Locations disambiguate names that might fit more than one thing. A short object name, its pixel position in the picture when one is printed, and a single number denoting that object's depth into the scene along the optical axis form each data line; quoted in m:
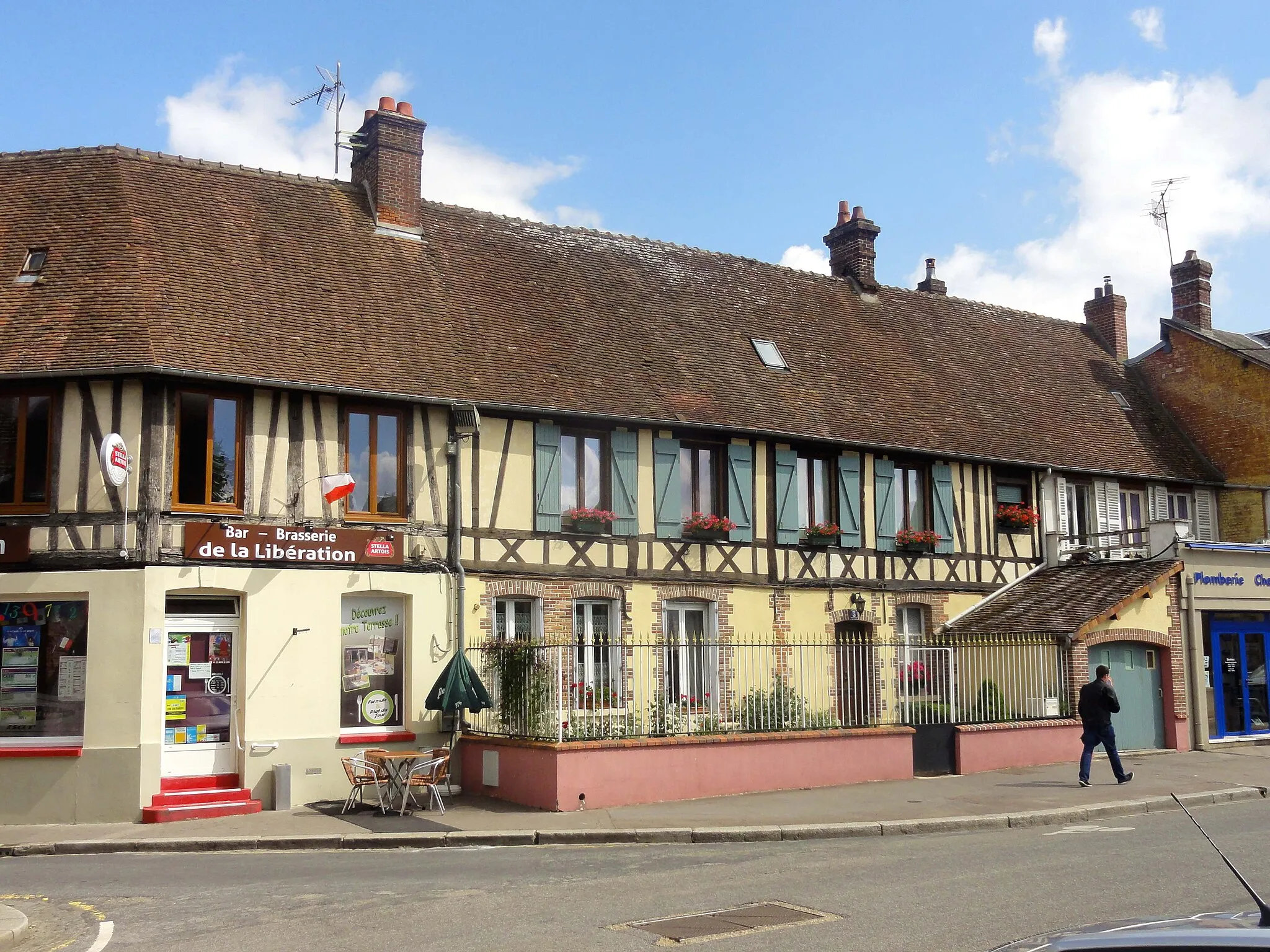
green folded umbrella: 15.37
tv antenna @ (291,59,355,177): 21.52
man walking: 16.17
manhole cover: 7.95
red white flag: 15.70
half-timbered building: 14.95
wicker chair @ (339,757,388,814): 14.38
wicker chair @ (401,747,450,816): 14.45
